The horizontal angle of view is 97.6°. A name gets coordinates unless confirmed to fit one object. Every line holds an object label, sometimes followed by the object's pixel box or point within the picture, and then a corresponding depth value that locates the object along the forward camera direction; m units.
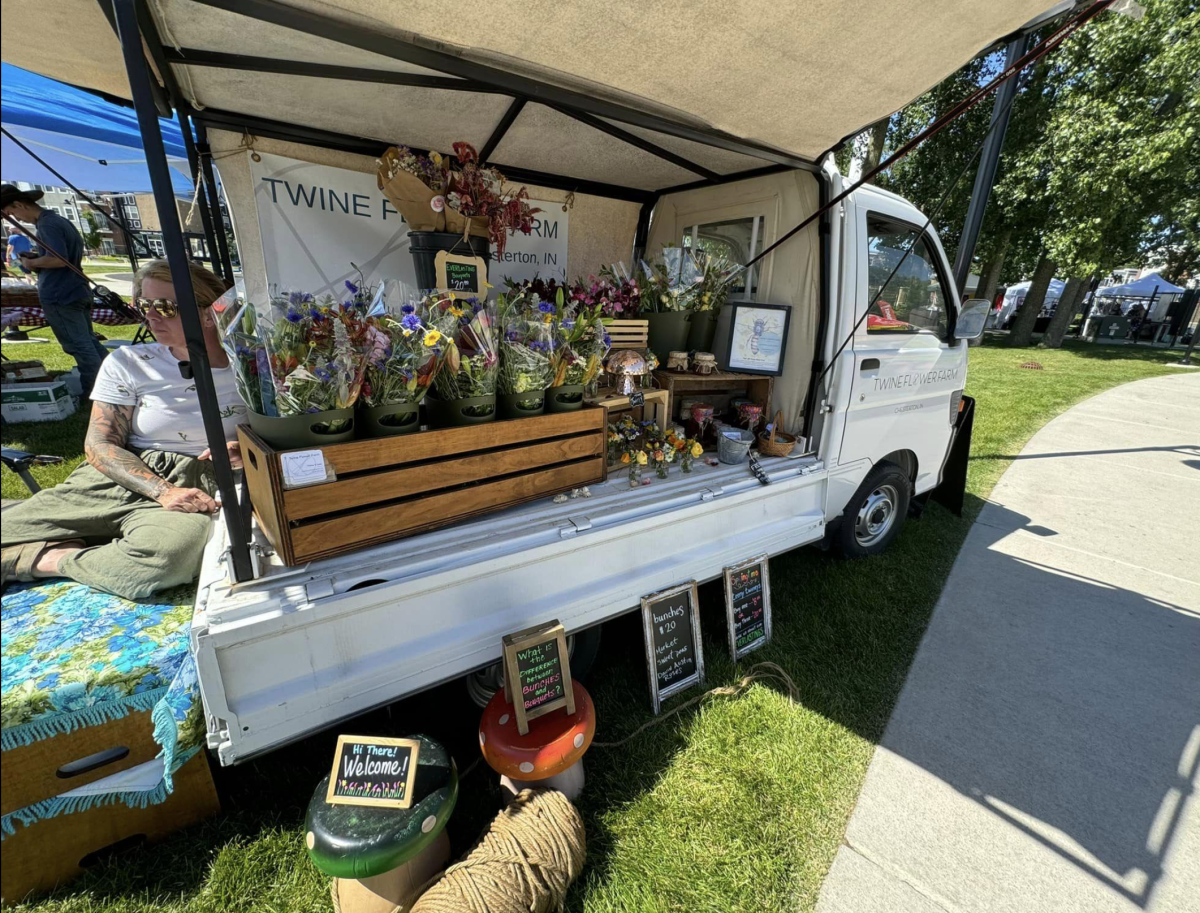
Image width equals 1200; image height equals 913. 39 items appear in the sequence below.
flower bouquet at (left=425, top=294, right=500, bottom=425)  1.84
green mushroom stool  1.37
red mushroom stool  1.71
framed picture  2.86
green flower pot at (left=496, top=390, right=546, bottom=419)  2.00
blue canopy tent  4.07
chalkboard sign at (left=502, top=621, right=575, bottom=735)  1.75
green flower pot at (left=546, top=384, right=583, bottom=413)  2.13
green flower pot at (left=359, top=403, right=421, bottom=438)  1.70
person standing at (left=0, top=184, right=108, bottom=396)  4.12
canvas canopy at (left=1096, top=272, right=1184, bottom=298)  22.52
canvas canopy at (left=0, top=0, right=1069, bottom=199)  1.44
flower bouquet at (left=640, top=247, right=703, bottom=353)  2.88
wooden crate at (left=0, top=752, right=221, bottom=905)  1.51
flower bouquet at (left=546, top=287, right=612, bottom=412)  2.08
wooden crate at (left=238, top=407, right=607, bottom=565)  1.58
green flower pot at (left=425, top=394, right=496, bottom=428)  1.87
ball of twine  1.43
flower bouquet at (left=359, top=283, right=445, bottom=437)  1.67
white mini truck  1.46
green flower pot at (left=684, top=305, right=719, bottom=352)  2.93
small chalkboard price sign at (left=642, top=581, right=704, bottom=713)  2.29
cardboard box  4.80
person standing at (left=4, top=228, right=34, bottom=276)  4.69
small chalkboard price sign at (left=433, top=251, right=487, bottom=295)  2.24
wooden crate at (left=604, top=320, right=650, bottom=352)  2.66
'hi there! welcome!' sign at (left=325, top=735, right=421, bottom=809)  1.45
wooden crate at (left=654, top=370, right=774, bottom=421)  2.82
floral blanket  1.45
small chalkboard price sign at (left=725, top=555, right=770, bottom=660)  2.58
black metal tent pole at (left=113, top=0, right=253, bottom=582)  1.18
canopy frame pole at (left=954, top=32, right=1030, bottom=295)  4.34
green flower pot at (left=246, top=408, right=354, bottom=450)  1.54
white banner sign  2.59
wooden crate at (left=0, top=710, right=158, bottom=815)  1.44
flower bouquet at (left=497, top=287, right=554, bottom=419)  1.96
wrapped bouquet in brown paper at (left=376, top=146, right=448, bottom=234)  2.31
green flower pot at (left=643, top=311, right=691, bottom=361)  2.88
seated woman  1.86
